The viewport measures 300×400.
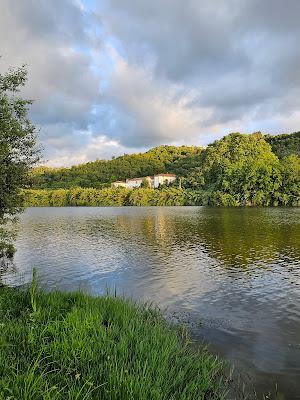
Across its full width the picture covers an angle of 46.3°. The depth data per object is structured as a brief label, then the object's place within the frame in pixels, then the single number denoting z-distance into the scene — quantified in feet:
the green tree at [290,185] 354.74
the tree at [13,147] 59.16
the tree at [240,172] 367.45
